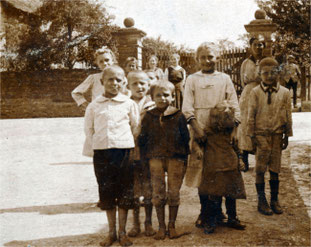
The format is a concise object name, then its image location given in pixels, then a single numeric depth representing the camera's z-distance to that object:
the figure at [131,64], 6.04
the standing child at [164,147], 3.51
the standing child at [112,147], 3.43
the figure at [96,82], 4.55
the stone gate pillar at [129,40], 10.83
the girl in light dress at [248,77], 5.71
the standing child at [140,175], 3.65
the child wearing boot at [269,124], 4.22
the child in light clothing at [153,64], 7.29
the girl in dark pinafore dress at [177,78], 8.09
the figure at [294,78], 15.91
